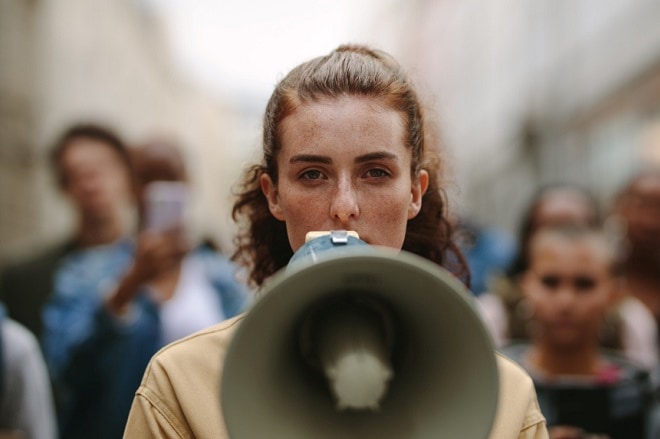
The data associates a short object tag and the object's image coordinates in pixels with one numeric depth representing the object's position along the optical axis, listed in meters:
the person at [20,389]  3.12
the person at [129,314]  3.61
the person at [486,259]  4.52
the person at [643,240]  4.25
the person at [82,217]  4.28
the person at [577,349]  3.12
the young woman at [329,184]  1.78
